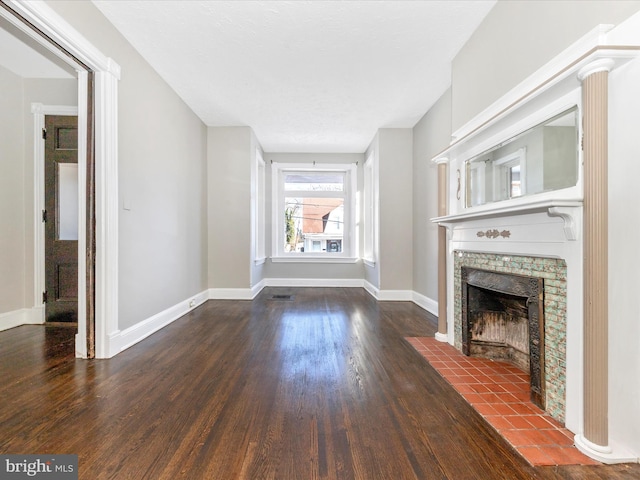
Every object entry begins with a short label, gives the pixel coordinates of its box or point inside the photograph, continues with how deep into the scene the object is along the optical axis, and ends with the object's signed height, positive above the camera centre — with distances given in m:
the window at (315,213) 6.13 +0.53
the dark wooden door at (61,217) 3.25 +0.24
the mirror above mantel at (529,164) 1.50 +0.46
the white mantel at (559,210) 1.25 +0.15
